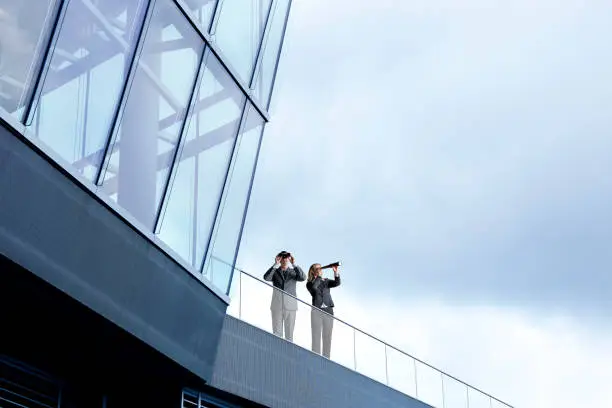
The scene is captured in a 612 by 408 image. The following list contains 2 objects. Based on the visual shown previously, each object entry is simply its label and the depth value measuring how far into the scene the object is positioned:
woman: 21.52
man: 20.41
